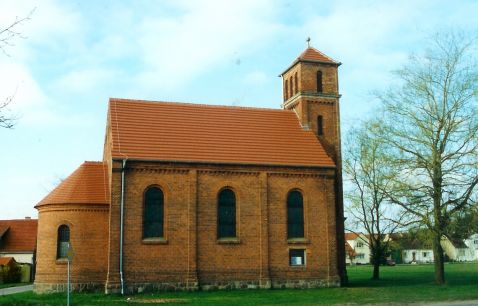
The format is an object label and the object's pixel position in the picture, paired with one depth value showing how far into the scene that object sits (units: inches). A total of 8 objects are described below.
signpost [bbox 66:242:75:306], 779.2
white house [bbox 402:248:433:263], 4177.2
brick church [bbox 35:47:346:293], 1093.8
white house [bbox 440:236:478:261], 4216.0
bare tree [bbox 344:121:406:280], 1179.9
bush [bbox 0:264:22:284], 1689.3
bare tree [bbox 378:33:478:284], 1130.7
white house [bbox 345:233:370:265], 4244.6
